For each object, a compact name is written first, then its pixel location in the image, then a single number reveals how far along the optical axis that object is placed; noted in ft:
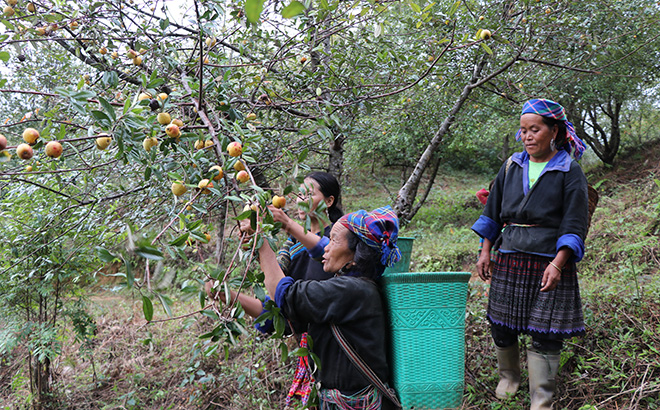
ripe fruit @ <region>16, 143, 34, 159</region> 3.64
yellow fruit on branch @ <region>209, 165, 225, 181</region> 4.00
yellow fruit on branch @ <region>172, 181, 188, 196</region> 3.88
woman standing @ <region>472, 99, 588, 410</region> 6.72
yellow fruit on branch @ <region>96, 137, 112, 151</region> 3.80
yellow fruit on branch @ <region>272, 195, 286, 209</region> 4.32
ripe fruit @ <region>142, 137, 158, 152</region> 3.95
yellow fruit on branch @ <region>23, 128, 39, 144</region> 3.62
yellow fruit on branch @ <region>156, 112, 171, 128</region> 4.32
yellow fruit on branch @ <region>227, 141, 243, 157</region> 4.07
